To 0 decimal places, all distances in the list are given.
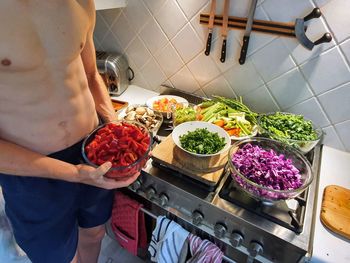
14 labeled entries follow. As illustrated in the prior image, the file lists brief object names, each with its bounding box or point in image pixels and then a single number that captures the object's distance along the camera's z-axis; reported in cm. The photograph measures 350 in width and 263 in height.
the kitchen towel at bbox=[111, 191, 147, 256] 104
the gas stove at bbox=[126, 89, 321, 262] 71
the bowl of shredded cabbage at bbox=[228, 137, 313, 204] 74
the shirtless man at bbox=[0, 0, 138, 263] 62
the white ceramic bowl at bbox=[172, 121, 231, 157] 92
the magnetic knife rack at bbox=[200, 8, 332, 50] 92
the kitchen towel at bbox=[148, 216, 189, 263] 93
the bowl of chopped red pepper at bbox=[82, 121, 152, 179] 76
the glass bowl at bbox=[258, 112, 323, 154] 93
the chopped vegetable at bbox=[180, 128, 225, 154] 87
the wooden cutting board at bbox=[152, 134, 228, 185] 83
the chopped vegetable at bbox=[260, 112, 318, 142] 96
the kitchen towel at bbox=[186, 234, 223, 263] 86
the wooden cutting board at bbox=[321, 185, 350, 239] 74
